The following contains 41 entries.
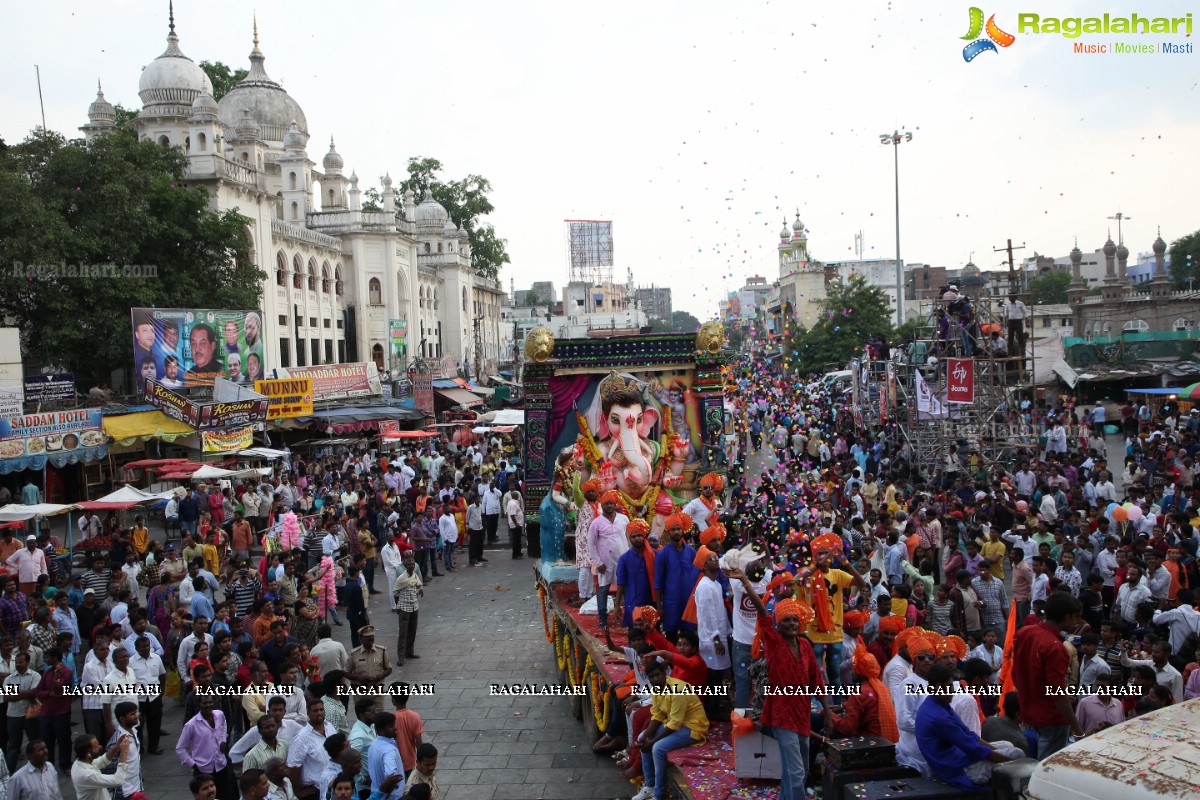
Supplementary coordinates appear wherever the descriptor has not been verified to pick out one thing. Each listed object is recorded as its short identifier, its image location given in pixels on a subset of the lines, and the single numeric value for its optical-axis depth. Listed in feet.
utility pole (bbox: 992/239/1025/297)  59.06
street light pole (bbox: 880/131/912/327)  109.50
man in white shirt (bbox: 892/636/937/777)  18.72
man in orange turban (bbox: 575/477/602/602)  33.45
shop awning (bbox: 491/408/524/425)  99.50
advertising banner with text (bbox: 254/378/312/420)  85.46
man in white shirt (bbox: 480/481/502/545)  59.47
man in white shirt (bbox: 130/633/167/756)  28.58
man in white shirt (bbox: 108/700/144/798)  23.02
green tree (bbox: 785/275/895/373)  131.75
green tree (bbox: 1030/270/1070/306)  205.16
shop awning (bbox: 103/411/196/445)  69.21
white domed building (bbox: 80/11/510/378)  121.29
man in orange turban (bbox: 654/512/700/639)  26.48
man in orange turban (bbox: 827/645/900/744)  20.08
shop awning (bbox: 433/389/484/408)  130.93
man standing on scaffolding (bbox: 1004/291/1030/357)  59.36
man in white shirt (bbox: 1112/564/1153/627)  29.25
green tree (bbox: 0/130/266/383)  79.46
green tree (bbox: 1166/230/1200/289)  185.16
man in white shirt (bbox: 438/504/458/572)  54.60
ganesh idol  38.96
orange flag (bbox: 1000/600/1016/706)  21.11
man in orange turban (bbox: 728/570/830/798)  18.98
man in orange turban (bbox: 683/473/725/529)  33.91
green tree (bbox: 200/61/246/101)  168.14
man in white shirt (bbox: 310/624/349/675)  28.53
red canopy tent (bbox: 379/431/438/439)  88.17
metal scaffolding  60.64
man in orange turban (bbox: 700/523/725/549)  25.87
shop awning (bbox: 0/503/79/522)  47.26
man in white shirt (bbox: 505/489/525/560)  57.93
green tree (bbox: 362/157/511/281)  213.66
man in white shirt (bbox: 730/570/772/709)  23.04
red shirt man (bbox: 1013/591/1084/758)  18.98
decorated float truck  31.60
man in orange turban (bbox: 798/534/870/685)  22.75
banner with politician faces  80.53
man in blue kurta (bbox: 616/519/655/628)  27.78
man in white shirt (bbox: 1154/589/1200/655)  26.40
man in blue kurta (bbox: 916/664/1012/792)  17.24
